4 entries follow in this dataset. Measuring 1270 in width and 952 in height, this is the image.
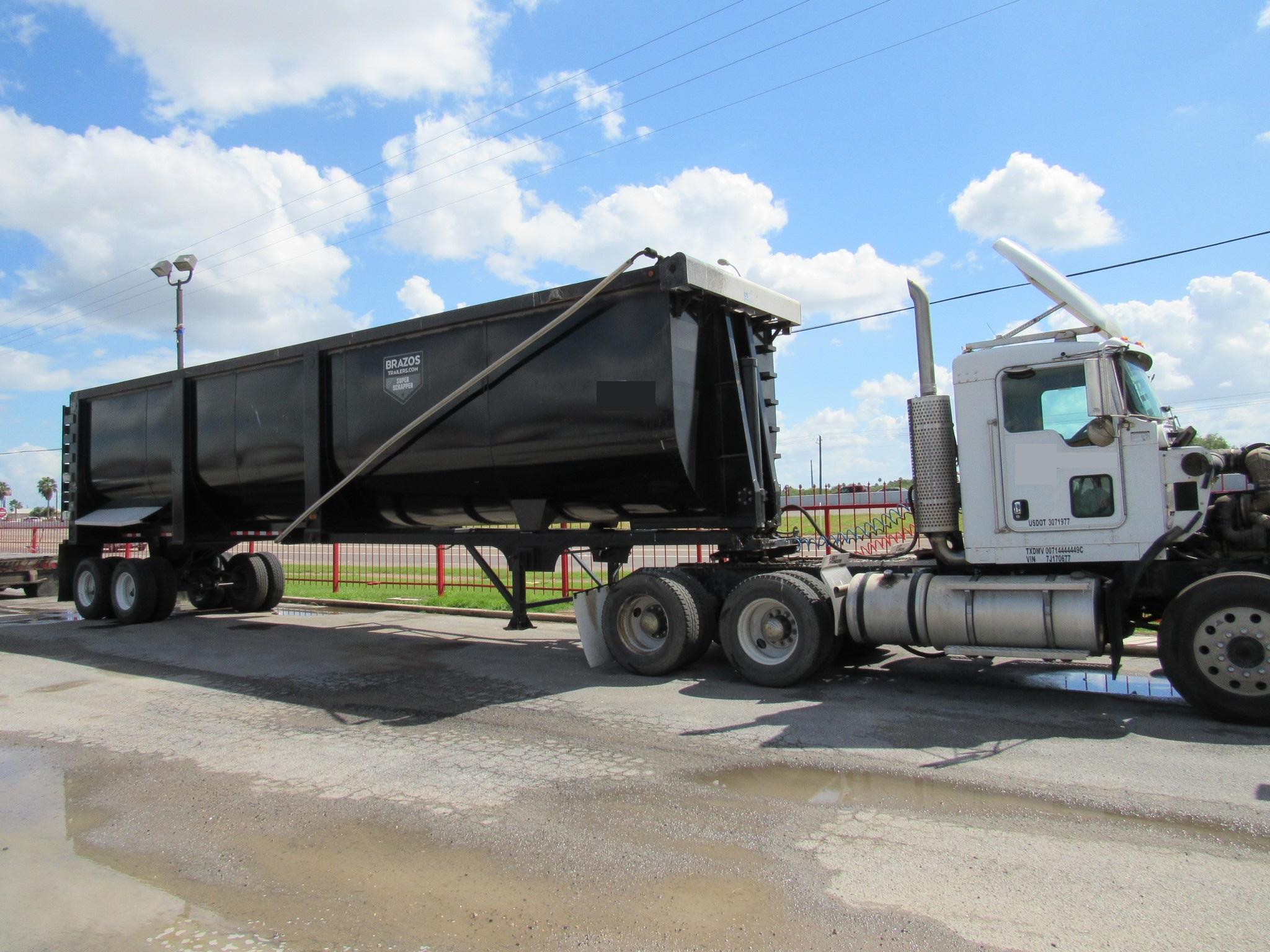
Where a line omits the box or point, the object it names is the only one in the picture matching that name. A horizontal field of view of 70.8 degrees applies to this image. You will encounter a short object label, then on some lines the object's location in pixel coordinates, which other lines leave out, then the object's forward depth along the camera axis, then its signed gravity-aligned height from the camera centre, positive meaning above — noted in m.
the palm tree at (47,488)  107.88 +8.47
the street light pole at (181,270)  18.57 +5.88
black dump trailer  8.05 +1.16
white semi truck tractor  6.06 -0.17
